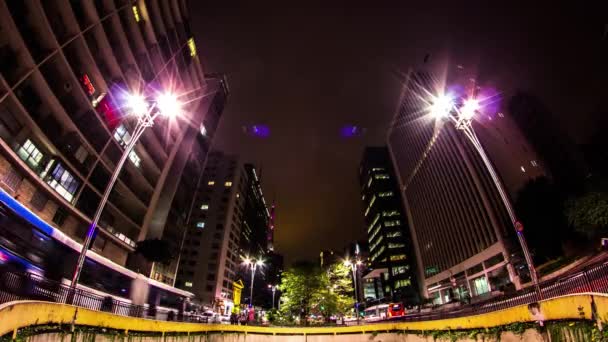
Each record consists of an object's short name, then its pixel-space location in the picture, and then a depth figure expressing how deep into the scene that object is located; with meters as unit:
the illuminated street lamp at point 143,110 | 15.25
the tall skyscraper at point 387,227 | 105.00
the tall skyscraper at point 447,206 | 58.53
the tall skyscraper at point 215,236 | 81.19
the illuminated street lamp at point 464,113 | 15.92
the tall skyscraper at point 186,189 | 48.16
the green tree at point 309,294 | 35.41
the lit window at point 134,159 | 39.81
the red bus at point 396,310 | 46.72
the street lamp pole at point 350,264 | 37.91
